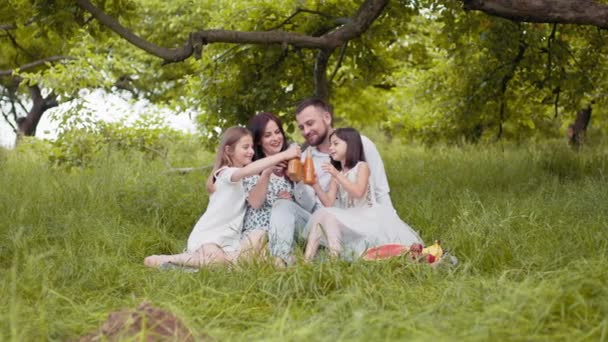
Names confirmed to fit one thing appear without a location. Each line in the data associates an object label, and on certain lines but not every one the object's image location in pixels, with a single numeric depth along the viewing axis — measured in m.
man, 5.36
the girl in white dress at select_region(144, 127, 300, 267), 5.44
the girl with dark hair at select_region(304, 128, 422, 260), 5.11
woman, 5.68
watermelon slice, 4.78
